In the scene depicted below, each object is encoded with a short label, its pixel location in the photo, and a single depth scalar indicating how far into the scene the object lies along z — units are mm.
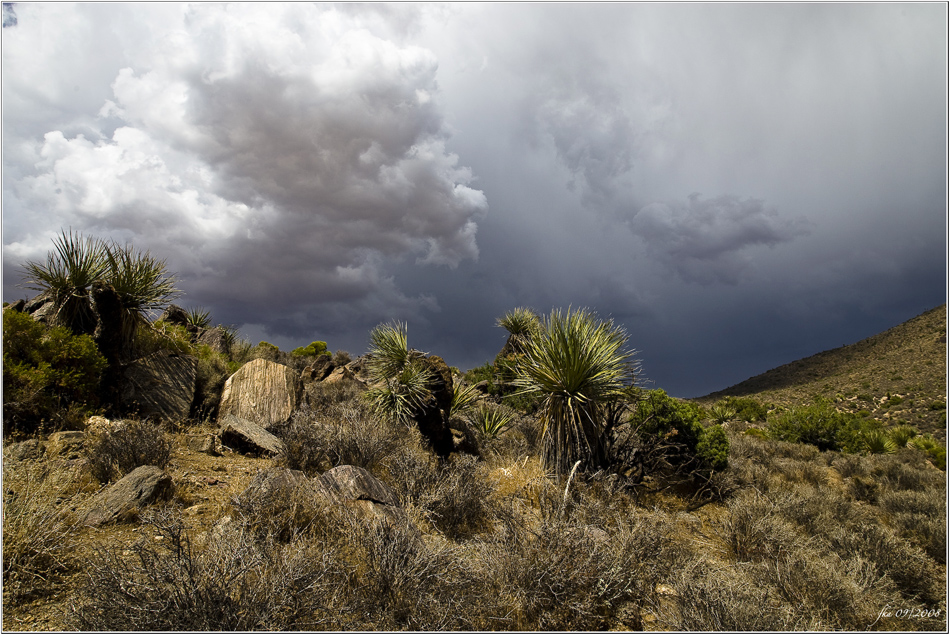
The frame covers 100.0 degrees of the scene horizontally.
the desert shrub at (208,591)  2602
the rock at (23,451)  4989
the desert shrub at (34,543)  3066
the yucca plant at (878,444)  16031
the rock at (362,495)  4642
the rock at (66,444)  5430
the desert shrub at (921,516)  7179
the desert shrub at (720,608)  3424
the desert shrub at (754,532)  5859
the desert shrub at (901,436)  18156
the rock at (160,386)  8055
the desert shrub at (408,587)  3230
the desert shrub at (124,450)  5043
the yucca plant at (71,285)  7926
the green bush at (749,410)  26156
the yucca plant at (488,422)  11875
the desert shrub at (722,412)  25116
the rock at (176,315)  16872
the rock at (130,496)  4078
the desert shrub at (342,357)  22250
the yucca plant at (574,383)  7848
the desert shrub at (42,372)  6039
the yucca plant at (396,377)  9844
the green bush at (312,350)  27552
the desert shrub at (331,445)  6457
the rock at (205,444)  6961
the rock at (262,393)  9281
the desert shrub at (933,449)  15323
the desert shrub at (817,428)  16875
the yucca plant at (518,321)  18516
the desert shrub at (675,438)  9227
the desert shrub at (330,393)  11320
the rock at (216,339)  16145
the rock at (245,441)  7225
